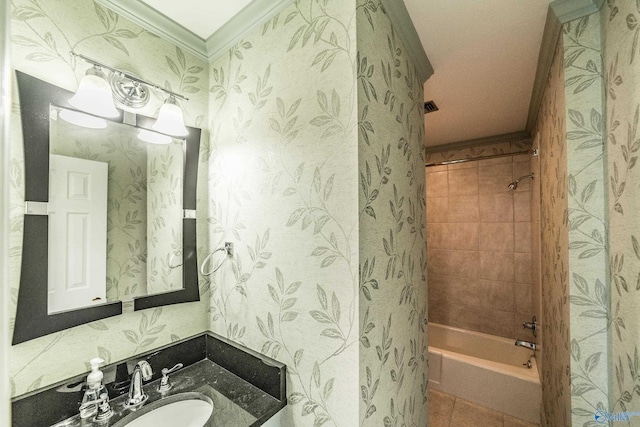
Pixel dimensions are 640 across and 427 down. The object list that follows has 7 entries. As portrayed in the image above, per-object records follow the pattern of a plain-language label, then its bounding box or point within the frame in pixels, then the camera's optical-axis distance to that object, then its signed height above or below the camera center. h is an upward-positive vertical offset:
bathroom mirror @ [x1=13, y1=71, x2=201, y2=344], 0.82 +0.02
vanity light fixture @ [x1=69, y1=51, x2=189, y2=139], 0.89 +0.48
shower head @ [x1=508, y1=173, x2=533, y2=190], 2.41 +0.35
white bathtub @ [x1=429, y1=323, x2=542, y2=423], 1.97 -1.39
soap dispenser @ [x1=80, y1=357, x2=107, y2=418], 0.85 -0.60
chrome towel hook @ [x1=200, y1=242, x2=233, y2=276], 1.19 -0.16
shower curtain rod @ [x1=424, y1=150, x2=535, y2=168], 2.46 +0.65
